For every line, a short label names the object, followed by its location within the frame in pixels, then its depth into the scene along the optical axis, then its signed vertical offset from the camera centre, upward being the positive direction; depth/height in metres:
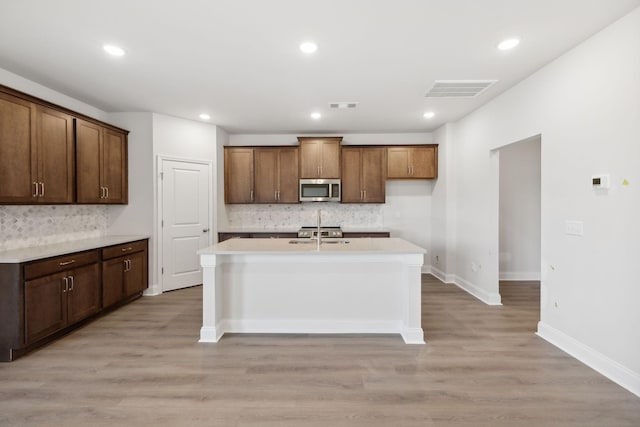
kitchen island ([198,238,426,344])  3.23 -0.82
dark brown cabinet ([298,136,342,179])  5.57 +0.93
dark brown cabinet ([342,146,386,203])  5.63 +0.65
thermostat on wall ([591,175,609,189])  2.45 +0.22
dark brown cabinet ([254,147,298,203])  5.65 +0.65
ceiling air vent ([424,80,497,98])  3.52 +1.40
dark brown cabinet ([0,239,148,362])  2.68 -0.80
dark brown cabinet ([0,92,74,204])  2.92 +0.59
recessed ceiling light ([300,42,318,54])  2.71 +1.40
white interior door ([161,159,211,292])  4.79 -0.14
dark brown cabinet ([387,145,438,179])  5.64 +0.88
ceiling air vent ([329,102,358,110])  4.22 +1.41
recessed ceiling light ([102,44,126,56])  2.75 +1.42
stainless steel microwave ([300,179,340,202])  5.55 +0.36
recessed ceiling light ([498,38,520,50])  2.65 +1.39
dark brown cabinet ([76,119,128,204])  3.78 +0.61
